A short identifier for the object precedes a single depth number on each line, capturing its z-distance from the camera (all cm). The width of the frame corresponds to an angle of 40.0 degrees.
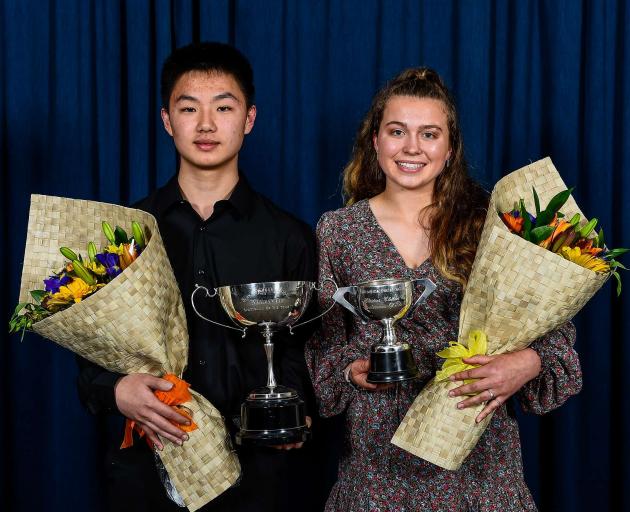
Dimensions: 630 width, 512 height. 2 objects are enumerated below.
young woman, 199
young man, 215
